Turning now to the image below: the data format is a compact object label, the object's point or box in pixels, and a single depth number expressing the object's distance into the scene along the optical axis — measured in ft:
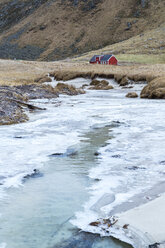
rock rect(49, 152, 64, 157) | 29.25
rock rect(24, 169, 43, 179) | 23.68
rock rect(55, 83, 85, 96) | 95.03
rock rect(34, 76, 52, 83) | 133.08
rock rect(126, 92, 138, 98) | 84.12
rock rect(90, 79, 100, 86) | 125.80
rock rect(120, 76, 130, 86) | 117.40
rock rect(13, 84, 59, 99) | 82.48
